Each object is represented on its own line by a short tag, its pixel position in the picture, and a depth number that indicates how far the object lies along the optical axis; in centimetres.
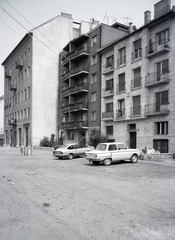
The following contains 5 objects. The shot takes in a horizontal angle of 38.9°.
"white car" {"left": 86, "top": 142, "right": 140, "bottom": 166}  1762
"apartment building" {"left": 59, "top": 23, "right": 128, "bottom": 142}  3631
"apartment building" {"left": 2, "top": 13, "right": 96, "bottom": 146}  4550
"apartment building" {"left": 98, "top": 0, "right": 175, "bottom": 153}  2527
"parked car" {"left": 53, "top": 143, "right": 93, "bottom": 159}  2300
